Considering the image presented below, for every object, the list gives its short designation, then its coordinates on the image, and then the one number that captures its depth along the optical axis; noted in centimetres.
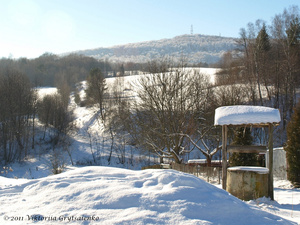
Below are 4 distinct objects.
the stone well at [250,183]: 884
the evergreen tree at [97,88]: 4531
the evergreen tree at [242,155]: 1255
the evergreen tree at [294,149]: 1121
